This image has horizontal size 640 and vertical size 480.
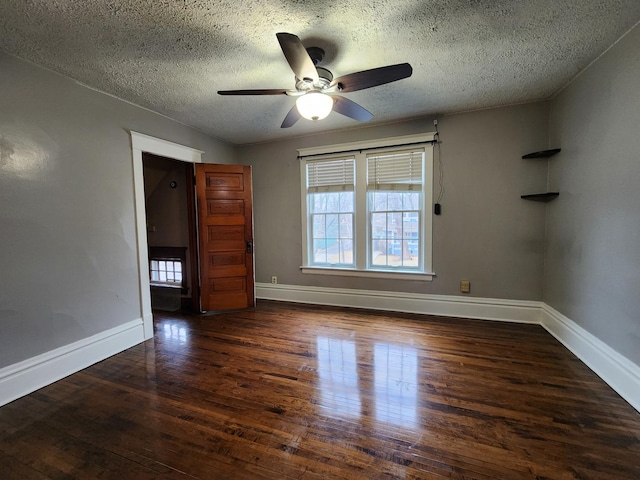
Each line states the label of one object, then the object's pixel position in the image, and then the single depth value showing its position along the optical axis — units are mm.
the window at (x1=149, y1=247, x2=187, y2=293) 4141
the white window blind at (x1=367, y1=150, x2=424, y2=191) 3461
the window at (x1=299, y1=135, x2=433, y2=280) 3475
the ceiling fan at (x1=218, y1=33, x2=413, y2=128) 1649
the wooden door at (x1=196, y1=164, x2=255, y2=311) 3624
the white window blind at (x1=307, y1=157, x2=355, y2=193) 3771
